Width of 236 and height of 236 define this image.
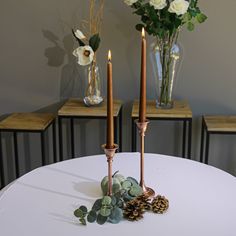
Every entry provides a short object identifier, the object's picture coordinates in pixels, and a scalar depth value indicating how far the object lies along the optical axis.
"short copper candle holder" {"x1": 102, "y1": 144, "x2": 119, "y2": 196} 1.09
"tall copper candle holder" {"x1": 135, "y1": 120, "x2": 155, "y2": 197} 1.17
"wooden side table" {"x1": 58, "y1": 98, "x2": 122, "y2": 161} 2.24
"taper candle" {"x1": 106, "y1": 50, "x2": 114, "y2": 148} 1.00
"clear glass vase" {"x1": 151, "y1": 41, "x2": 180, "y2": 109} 2.21
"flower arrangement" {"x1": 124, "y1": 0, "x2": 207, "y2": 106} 2.01
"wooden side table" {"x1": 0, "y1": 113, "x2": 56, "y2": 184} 2.32
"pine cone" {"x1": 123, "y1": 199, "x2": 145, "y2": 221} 1.08
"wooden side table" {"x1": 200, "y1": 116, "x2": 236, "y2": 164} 2.24
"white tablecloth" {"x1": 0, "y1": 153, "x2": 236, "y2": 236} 1.05
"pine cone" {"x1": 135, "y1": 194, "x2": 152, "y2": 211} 1.13
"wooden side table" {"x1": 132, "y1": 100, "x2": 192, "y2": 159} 2.20
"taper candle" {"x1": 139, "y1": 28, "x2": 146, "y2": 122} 1.07
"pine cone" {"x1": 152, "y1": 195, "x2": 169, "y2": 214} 1.13
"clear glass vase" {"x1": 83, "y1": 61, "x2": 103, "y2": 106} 2.35
